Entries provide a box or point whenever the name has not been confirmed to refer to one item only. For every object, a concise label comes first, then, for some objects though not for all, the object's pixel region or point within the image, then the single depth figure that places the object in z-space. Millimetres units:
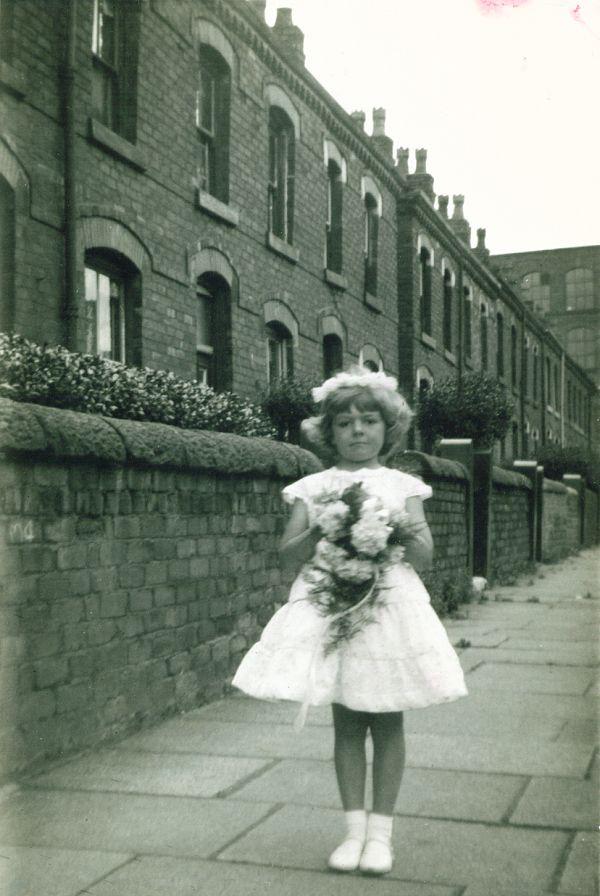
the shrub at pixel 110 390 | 6164
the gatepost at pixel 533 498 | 19906
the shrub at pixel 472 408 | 17562
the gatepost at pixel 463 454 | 13789
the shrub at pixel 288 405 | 13391
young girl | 3449
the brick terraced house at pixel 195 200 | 9398
